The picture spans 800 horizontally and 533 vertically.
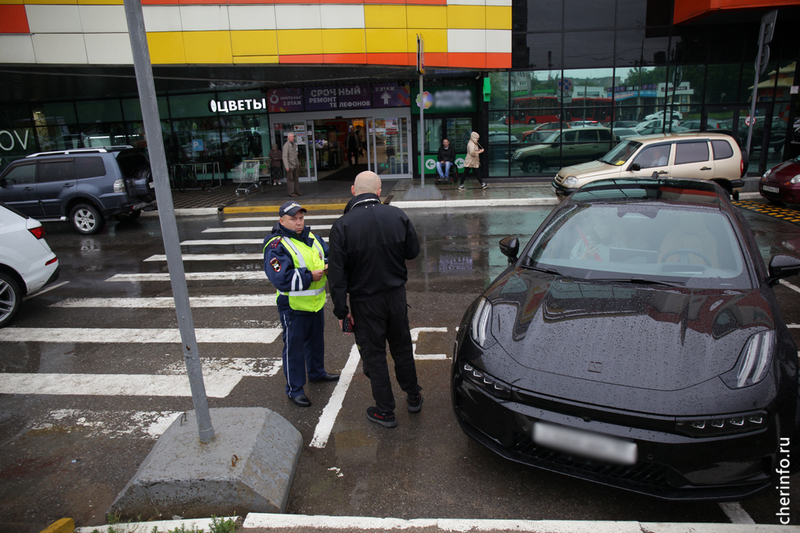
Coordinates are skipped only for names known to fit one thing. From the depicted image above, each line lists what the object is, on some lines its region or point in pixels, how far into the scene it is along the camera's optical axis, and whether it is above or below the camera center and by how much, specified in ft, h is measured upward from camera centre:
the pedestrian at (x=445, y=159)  59.57 -2.71
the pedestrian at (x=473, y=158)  54.30 -2.54
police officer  13.73 -3.62
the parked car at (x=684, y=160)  39.09 -2.68
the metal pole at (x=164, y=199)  8.95 -0.91
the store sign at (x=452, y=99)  62.95 +4.17
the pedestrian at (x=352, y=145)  79.25 -0.89
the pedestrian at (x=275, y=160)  61.77 -2.00
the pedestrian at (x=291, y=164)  55.42 -2.31
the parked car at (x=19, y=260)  22.07 -4.48
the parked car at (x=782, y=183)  38.93 -4.74
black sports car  8.88 -4.38
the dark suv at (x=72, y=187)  42.06 -2.72
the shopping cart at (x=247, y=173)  61.36 -3.31
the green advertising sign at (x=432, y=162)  64.13 -3.21
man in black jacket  12.46 -3.27
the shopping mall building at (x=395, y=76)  49.19 +6.88
